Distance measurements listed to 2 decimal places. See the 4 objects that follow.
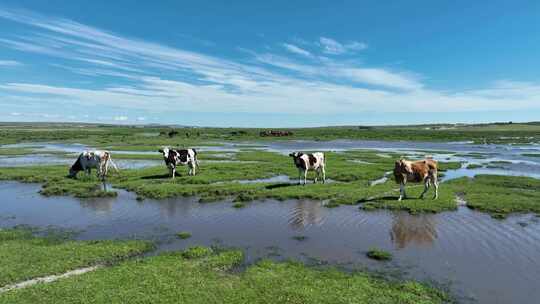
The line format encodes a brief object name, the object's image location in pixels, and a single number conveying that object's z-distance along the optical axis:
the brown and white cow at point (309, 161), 24.14
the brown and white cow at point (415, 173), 18.83
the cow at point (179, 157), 26.78
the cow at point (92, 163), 26.30
